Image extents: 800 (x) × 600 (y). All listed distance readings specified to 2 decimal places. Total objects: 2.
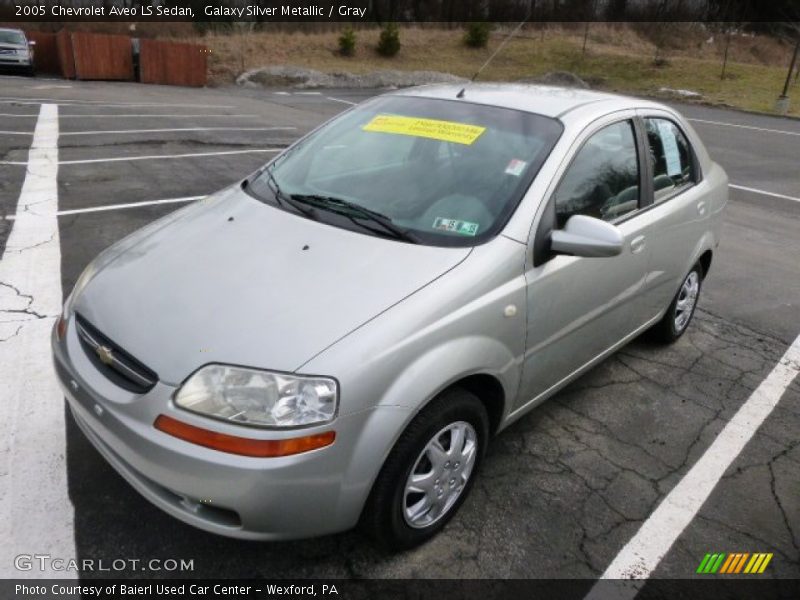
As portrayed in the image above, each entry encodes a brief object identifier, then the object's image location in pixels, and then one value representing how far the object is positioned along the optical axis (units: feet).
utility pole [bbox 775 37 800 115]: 67.05
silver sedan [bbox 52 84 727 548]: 6.28
